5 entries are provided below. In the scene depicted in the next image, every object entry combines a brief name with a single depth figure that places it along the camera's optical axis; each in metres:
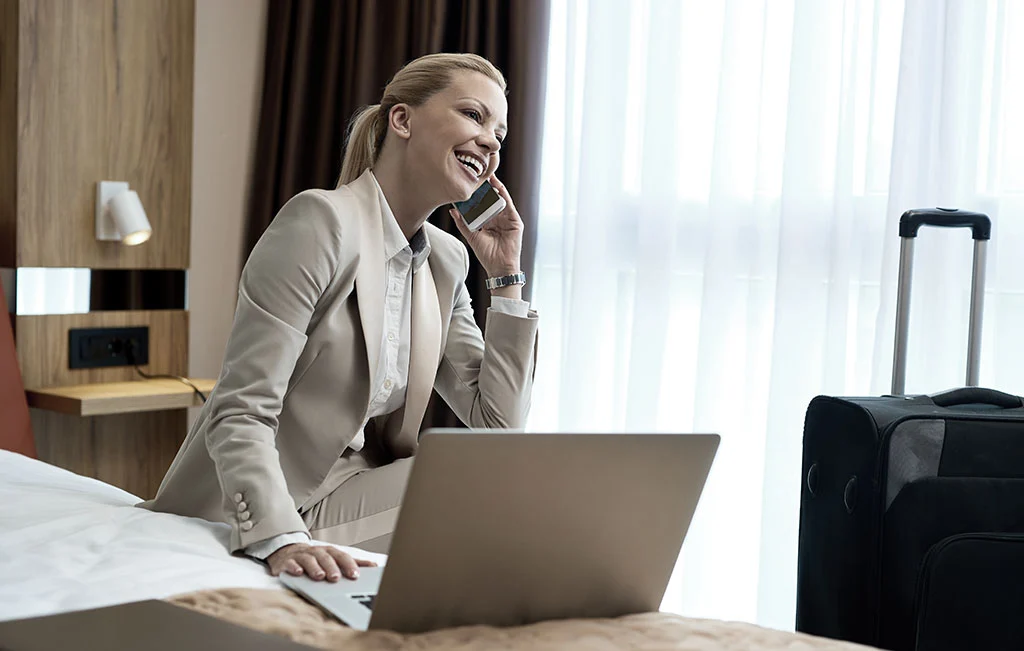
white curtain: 3.94
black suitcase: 3.30
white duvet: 2.93
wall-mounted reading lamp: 4.34
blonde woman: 3.23
